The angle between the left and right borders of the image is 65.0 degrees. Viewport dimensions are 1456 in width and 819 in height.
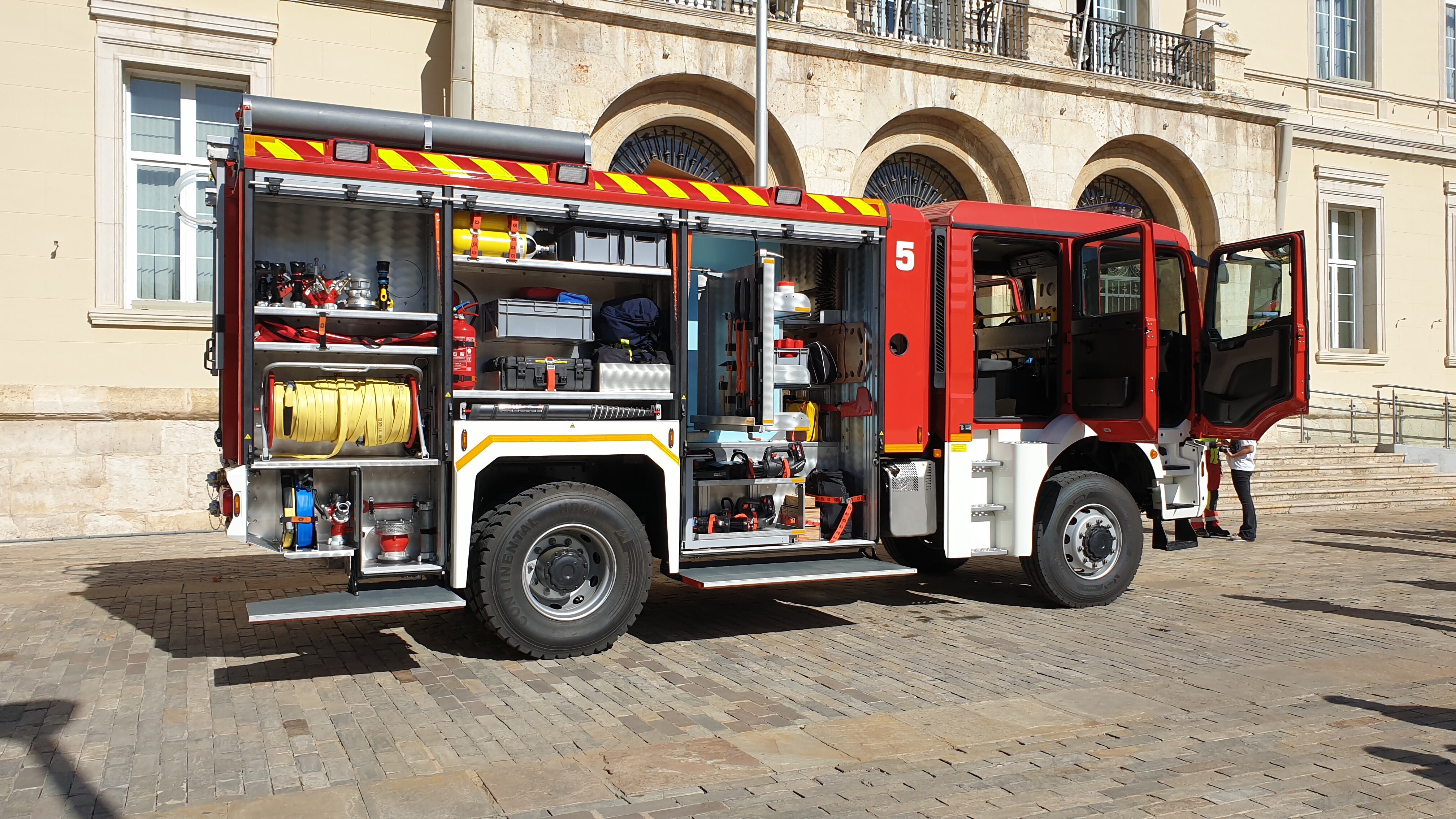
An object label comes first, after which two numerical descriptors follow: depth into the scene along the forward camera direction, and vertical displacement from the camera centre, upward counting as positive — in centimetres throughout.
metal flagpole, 1444 +409
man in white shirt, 1322 -70
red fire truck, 648 +30
